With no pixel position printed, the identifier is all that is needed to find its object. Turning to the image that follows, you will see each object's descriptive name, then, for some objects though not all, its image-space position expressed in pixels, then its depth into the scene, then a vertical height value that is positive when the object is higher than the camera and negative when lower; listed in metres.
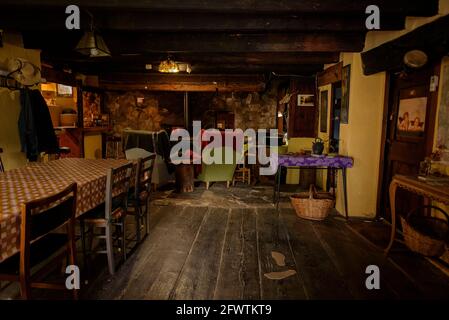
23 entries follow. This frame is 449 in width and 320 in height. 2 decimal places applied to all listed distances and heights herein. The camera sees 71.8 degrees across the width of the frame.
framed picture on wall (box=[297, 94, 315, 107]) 6.58 +0.53
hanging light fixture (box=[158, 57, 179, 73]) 4.59 +0.83
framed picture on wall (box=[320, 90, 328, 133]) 5.86 +0.31
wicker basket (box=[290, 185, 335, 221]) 3.95 -1.04
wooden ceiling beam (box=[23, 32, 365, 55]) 3.90 +1.04
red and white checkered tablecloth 1.62 -0.48
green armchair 5.72 -0.89
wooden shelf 6.51 -0.14
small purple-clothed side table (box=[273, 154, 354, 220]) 4.05 -0.47
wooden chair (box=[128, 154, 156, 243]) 3.01 -0.71
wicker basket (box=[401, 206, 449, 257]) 2.62 -0.92
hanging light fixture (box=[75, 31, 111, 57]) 2.90 +0.71
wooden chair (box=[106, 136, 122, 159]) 8.84 -0.78
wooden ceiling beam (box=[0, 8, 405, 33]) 3.27 +1.08
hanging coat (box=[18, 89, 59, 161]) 4.08 -0.08
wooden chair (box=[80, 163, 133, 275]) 2.47 -0.77
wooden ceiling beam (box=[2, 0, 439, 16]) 2.71 +1.04
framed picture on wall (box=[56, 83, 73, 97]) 7.27 +0.71
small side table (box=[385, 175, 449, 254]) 2.31 -0.49
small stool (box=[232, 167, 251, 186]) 6.36 -1.08
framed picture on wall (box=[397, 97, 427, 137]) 3.21 +0.11
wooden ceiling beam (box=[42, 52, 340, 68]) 4.95 +1.08
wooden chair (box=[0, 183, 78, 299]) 1.59 -0.74
